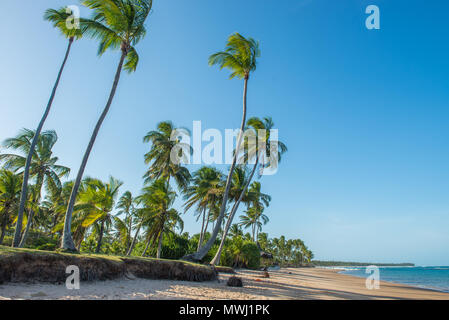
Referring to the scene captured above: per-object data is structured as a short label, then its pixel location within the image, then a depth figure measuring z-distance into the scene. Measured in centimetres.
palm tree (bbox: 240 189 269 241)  4638
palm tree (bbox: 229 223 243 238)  4978
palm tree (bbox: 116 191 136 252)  3159
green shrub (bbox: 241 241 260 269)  2968
